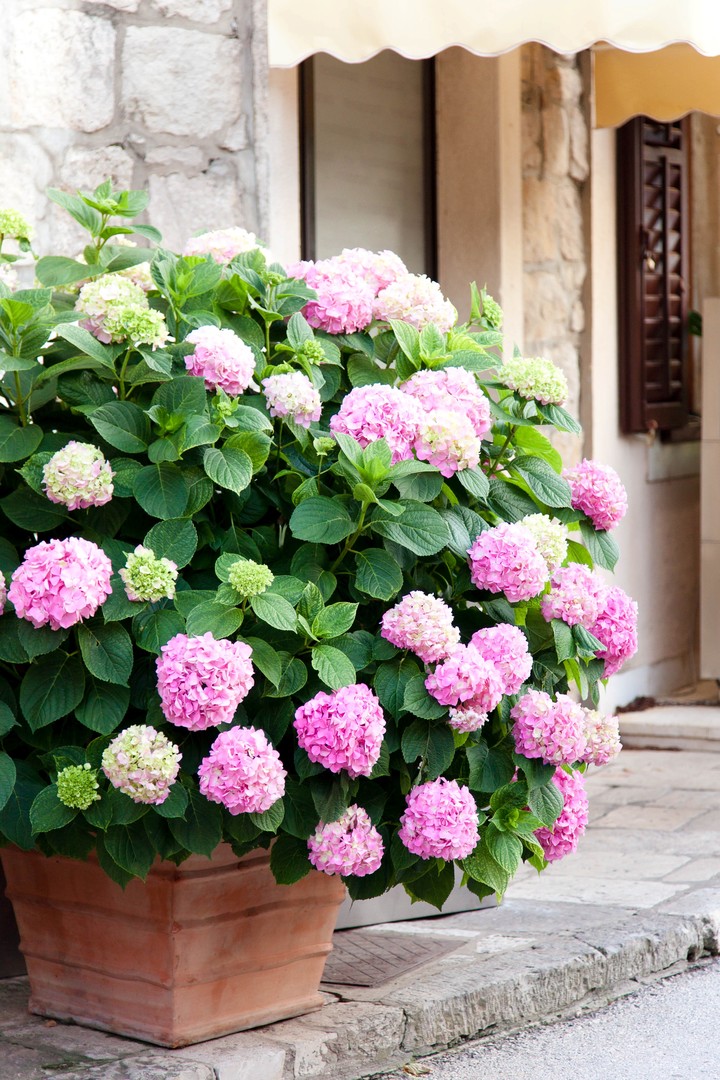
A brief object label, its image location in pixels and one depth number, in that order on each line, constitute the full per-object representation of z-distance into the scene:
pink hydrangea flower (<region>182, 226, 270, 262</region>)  5.40
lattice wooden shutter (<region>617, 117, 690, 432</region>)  11.11
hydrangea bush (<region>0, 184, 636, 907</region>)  4.58
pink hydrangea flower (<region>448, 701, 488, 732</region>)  4.73
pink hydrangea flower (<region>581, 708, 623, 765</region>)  5.30
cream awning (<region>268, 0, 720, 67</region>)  7.35
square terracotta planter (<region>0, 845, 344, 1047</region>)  5.01
